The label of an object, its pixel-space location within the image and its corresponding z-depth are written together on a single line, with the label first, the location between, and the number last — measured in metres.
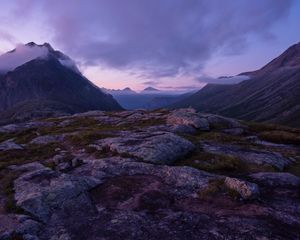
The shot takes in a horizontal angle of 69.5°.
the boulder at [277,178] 18.46
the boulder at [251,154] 22.40
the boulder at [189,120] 35.26
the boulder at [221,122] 37.98
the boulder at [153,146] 21.46
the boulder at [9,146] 28.26
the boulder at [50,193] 14.79
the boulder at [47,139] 30.80
